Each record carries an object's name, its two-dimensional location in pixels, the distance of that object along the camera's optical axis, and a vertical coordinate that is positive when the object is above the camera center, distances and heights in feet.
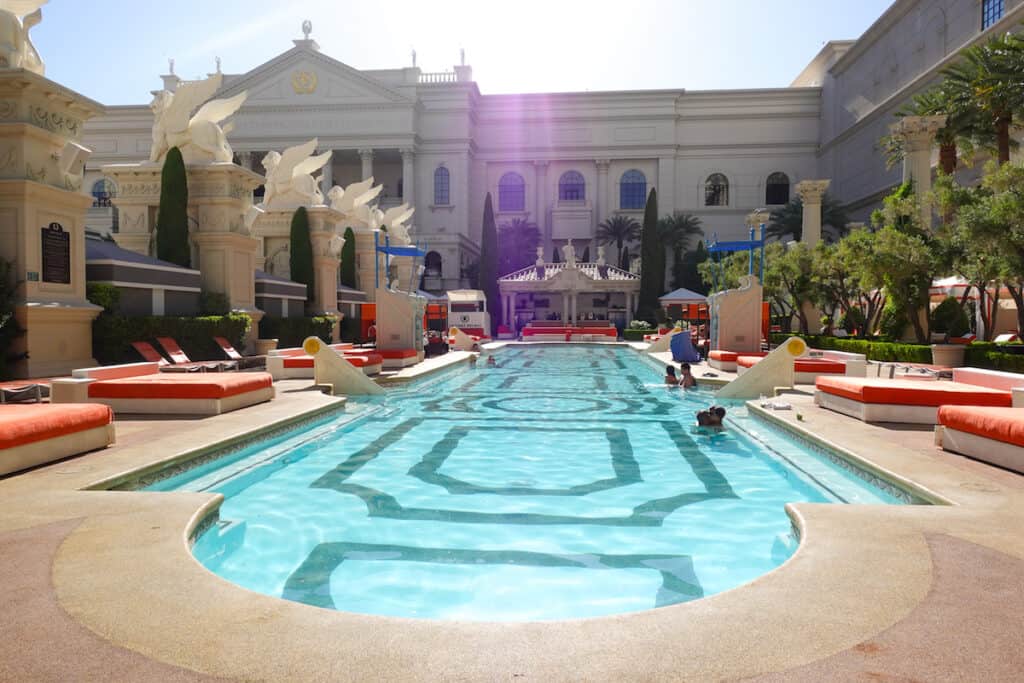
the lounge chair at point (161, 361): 46.24 -3.33
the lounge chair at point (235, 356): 61.52 -3.49
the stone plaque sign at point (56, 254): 46.09 +4.41
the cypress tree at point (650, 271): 153.17 +11.38
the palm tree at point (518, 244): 197.06 +22.37
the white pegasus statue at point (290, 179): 90.38 +18.90
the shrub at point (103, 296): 51.01 +1.67
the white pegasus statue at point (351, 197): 110.83 +20.28
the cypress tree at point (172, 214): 65.00 +10.03
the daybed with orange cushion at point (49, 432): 20.12 -3.75
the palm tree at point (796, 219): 169.89 +26.02
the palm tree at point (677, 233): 192.13 +24.82
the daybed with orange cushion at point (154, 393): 31.55 -3.69
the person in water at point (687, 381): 49.17 -4.58
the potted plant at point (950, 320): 70.18 +0.09
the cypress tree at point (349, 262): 107.76 +9.06
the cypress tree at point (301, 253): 86.69 +8.43
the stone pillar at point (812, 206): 116.06 +20.14
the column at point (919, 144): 88.07 +23.32
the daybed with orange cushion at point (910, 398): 29.27 -3.46
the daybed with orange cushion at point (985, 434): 20.98 -3.77
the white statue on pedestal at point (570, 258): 140.36 +12.84
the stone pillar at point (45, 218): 44.09 +6.76
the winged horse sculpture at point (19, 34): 44.83 +19.09
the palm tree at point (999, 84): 76.79 +27.70
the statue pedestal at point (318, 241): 89.10 +10.41
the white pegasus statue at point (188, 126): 68.08 +19.59
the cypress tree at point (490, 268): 157.68 +12.07
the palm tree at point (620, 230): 196.03 +26.12
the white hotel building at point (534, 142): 190.90 +53.09
